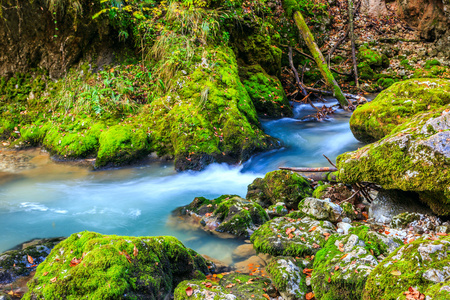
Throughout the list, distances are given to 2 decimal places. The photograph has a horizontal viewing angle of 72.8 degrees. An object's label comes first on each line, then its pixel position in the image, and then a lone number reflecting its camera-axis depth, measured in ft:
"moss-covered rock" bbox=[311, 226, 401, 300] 8.37
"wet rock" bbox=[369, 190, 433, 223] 13.16
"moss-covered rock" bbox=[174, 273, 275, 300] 8.83
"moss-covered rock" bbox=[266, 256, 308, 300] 9.39
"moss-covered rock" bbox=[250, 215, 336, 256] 11.55
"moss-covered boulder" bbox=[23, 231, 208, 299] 8.28
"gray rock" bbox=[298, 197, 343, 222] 13.37
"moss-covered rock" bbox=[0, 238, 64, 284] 10.89
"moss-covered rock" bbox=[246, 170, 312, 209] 16.70
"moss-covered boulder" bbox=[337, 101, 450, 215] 10.84
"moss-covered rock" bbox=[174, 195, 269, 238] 14.65
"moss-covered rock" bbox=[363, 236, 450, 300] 6.93
